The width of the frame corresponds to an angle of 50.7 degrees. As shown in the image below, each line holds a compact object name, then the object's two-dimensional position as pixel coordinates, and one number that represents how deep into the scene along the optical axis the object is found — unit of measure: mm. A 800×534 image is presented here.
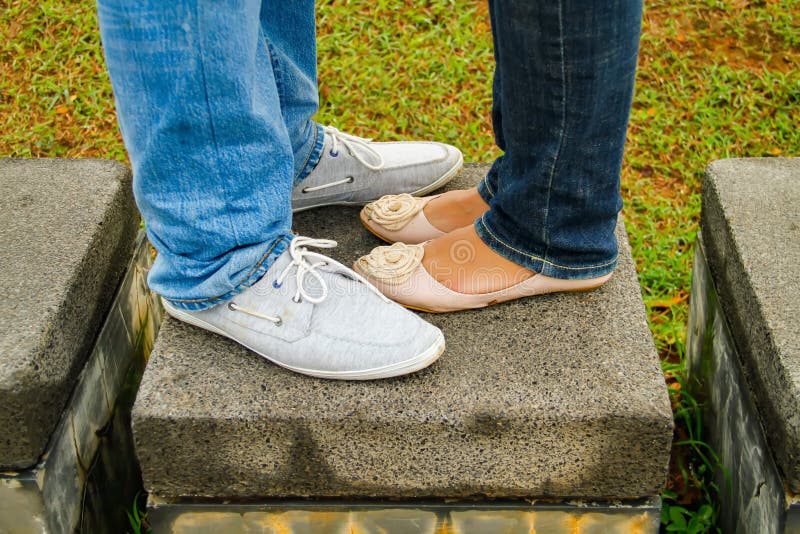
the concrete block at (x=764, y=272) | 1438
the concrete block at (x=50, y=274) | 1428
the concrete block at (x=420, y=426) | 1429
